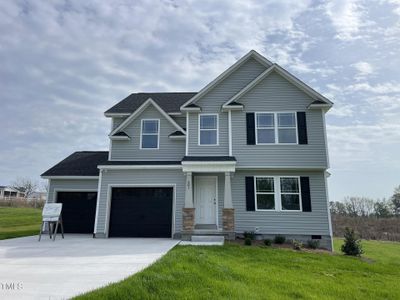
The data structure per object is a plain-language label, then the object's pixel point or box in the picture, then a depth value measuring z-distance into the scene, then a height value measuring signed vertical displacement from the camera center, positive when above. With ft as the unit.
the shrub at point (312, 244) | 38.42 -4.48
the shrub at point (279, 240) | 39.18 -4.01
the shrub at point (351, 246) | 36.14 -4.40
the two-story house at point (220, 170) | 42.01 +6.43
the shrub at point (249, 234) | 40.45 -3.44
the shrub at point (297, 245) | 36.32 -4.41
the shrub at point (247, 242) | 36.39 -4.05
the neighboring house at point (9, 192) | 231.67 +13.95
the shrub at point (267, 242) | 37.12 -4.15
